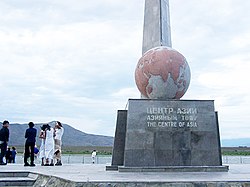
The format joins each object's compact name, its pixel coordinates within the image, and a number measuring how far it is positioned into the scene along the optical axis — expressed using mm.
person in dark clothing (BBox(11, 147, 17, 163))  21603
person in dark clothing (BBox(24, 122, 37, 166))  14312
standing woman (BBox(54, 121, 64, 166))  15666
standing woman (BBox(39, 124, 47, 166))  15988
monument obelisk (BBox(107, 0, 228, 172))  11867
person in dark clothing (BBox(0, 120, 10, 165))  14914
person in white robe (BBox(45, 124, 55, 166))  15430
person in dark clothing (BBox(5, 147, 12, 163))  21048
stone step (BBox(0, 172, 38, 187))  10227
